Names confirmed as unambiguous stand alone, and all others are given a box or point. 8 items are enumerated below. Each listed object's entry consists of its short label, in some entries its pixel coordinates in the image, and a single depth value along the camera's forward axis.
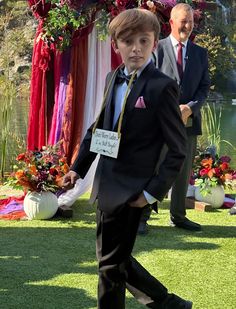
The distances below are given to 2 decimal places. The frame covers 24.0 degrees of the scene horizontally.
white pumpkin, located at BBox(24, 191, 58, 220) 4.76
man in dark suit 4.14
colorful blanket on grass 4.96
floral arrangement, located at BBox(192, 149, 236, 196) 5.36
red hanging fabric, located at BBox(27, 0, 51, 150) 5.25
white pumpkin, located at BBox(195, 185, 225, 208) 5.39
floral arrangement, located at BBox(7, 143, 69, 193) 4.82
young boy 2.23
